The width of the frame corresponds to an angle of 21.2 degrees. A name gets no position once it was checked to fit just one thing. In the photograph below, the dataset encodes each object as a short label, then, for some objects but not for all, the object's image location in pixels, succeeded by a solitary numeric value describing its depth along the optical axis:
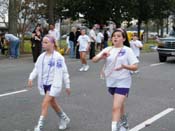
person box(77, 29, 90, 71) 17.22
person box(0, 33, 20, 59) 23.11
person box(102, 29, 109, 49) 33.03
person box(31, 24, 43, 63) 21.33
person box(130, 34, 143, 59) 16.48
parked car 21.77
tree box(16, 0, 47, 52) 28.91
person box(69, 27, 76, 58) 24.44
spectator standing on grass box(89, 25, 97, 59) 22.62
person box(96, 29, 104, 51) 30.42
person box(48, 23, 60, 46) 23.55
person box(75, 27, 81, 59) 23.85
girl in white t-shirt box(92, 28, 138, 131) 6.44
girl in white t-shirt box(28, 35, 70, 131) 6.95
